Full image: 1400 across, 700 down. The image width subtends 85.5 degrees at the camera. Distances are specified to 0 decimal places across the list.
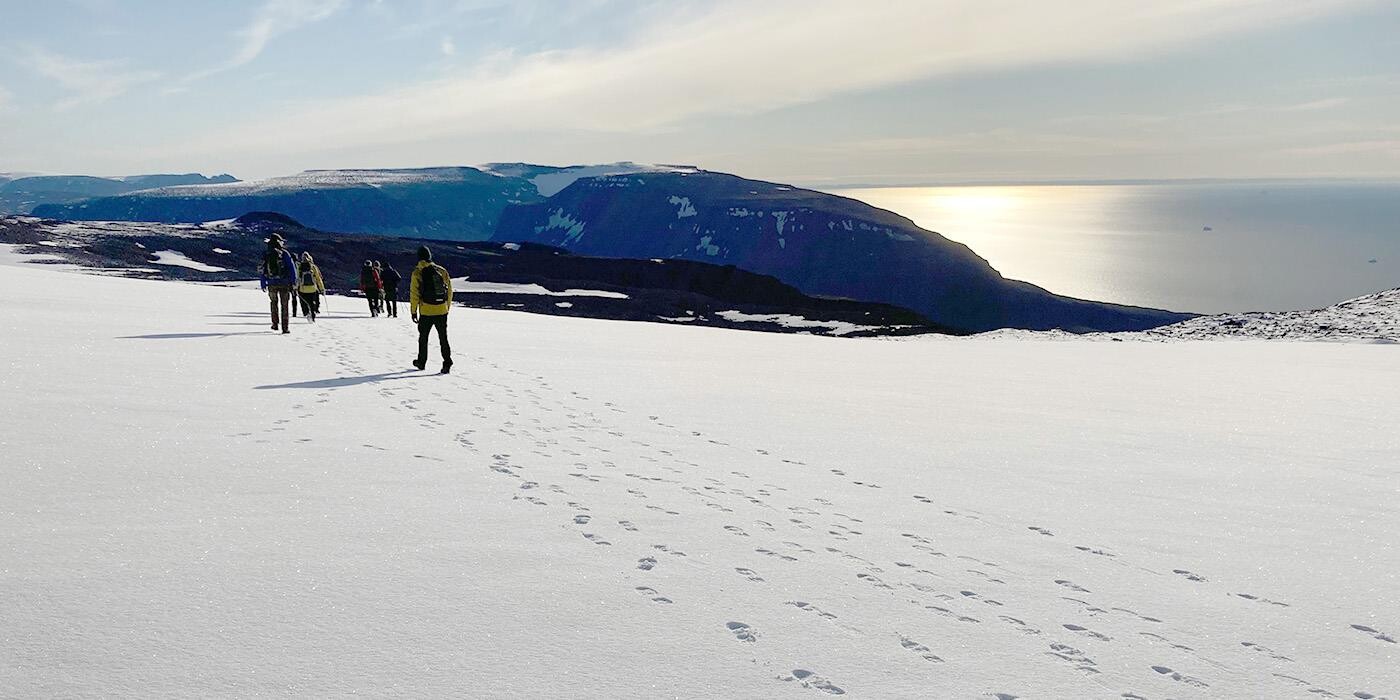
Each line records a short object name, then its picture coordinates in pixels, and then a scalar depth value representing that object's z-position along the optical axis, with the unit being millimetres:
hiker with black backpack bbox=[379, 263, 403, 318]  25031
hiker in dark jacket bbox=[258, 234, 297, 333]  17188
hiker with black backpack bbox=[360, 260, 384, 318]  24719
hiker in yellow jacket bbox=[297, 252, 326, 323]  19719
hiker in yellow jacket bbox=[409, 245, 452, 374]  13352
